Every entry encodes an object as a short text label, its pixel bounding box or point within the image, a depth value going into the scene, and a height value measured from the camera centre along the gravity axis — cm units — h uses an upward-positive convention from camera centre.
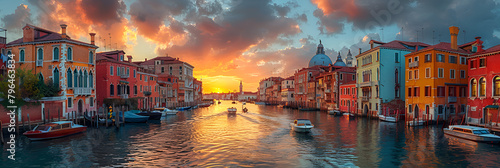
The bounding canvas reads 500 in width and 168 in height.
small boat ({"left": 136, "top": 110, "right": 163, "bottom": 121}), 4058 -347
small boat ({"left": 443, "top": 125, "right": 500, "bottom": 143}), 2239 -345
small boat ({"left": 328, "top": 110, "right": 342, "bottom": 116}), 5366 -423
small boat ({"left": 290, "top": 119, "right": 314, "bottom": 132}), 2855 -350
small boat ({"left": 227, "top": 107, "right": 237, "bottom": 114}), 6079 -430
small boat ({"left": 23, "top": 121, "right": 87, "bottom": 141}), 2272 -332
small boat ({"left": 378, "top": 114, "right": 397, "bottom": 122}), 3831 -377
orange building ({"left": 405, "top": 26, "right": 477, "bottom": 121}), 3434 +110
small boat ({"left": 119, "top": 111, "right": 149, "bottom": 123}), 3806 -367
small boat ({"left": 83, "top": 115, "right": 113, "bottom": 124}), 3209 -338
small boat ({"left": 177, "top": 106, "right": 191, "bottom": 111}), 6806 -445
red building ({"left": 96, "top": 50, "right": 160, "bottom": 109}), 4194 +153
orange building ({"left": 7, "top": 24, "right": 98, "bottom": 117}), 3188 +316
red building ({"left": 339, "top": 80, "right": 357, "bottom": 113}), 5263 -144
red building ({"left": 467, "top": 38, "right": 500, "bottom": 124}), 2748 +32
